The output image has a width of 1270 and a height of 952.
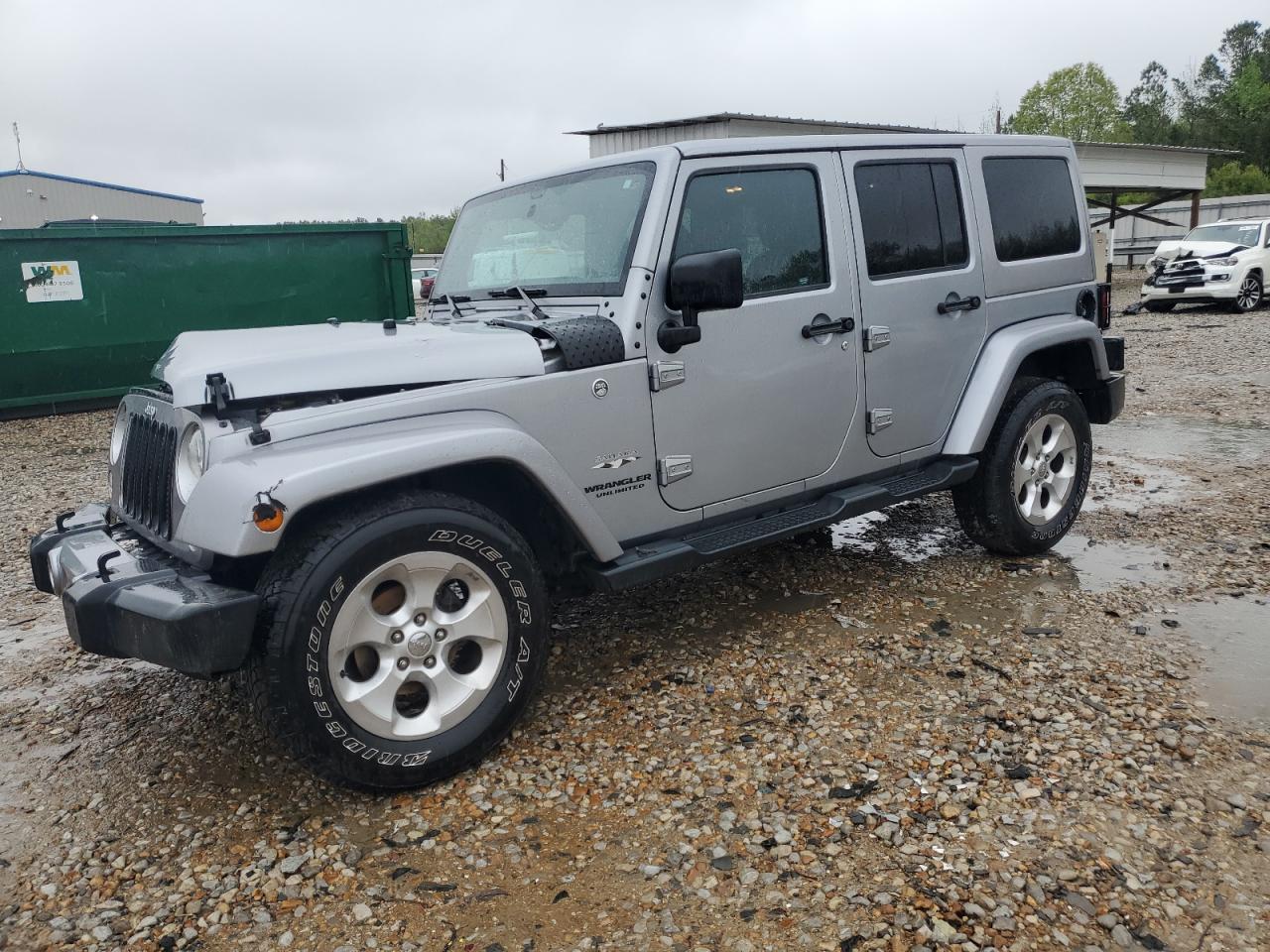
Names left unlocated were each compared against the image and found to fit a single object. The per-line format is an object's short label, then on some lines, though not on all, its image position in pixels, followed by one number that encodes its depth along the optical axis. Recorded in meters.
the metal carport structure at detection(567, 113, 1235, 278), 19.56
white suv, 16.86
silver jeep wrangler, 2.80
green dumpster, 10.01
